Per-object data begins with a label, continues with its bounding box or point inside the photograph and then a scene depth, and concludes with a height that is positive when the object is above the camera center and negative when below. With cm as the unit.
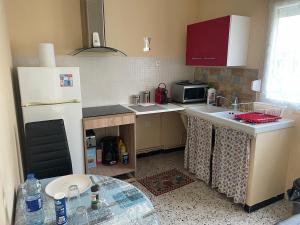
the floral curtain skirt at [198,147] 260 -95
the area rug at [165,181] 264 -138
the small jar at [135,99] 323 -43
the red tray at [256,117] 220 -48
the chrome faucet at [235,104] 279 -42
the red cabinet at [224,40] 260 +35
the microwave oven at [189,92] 320 -32
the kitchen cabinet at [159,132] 346 -99
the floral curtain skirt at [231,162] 216 -94
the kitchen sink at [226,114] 252 -52
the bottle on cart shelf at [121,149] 303 -107
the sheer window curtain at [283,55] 221 +15
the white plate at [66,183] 135 -71
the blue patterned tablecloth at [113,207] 110 -73
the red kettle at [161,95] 327 -38
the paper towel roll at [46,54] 229 +15
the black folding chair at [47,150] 185 -68
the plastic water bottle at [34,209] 109 -70
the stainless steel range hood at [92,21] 254 +55
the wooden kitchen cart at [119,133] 252 -85
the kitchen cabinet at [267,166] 211 -94
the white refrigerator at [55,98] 218 -29
